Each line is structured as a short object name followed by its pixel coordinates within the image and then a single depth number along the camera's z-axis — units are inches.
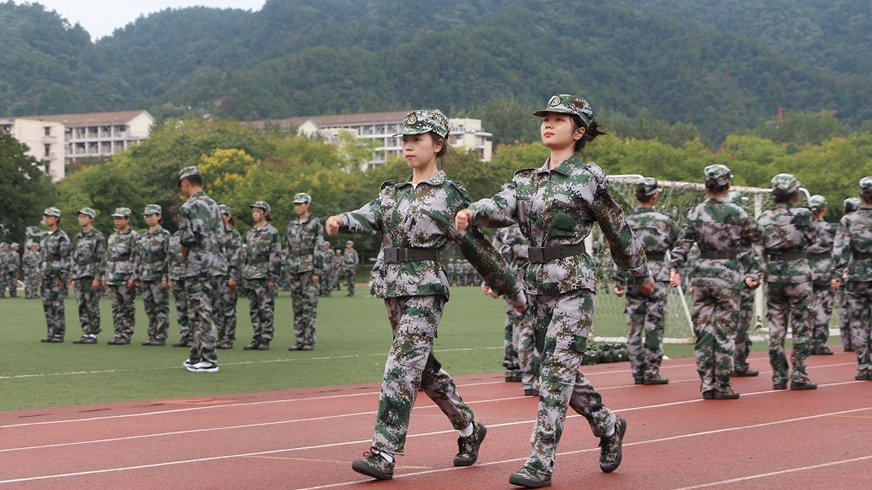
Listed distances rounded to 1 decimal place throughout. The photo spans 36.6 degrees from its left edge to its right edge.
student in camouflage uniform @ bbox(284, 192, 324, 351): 745.6
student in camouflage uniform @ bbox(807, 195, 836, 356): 712.4
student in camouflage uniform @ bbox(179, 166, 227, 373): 597.0
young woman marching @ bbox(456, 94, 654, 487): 296.4
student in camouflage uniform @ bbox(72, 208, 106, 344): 832.9
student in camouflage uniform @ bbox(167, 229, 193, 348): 709.9
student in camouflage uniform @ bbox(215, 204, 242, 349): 785.6
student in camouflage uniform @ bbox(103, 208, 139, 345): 826.2
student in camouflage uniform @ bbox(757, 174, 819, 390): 513.0
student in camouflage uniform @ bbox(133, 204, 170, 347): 813.2
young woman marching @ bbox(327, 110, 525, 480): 300.0
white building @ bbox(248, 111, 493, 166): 7372.1
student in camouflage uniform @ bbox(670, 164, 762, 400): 476.4
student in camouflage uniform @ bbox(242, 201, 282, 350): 775.7
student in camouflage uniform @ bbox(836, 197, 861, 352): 768.9
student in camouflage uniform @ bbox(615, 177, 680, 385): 546.9
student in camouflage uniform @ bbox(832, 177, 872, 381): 566.3
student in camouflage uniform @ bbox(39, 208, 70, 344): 832.9
